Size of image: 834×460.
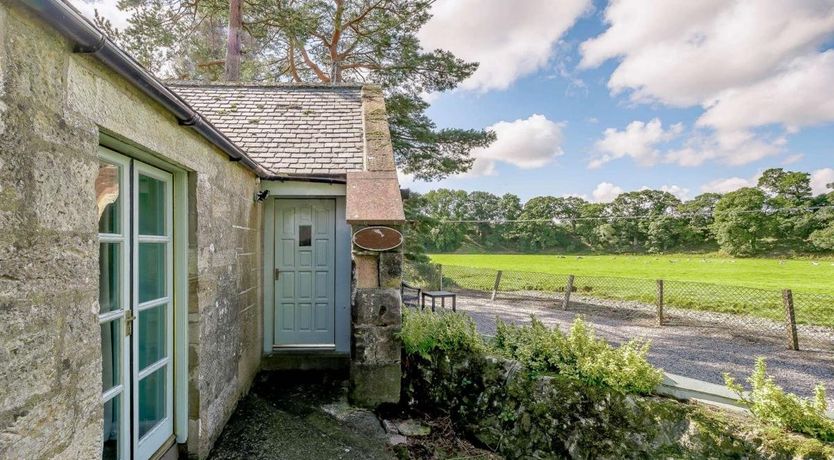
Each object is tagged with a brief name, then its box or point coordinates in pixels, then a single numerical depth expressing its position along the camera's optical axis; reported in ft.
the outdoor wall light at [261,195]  16.89
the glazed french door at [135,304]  7.79
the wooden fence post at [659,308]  33.69
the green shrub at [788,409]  9.26
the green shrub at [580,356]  11.70
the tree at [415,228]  38.59
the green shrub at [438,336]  15.20
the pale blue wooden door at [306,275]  19.26
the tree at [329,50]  35.83
